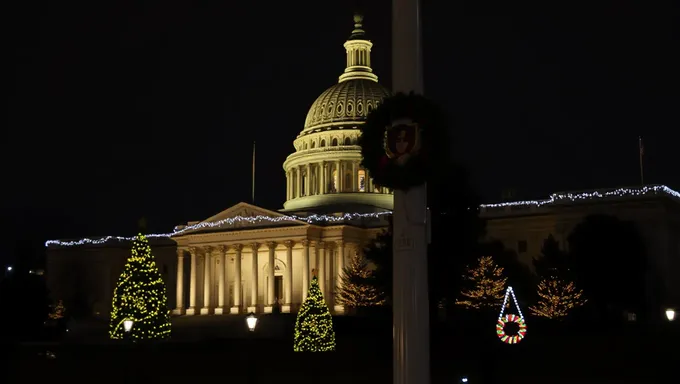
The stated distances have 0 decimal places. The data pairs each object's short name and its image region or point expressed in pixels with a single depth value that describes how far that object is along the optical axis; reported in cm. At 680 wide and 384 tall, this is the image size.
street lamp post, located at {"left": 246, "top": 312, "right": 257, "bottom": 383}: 3705
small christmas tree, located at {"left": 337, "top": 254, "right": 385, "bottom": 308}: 7781
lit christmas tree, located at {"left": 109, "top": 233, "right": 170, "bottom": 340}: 4678
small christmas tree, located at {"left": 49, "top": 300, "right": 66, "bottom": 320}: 9060
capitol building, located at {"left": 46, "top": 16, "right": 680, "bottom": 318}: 8638
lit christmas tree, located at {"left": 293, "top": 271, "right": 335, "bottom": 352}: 5191
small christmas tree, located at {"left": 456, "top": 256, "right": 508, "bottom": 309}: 7006
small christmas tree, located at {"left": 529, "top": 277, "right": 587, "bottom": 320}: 6738
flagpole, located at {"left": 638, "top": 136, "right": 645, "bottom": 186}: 8162
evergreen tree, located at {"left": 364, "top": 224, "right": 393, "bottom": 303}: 5822
